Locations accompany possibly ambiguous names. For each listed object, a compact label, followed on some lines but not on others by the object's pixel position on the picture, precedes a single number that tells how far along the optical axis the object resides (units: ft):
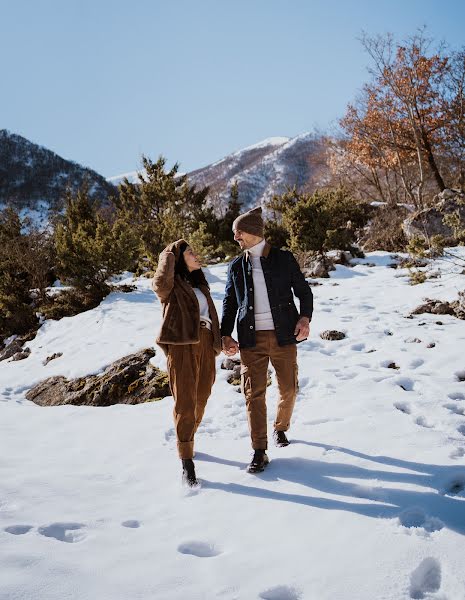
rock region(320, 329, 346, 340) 20.01
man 10.43
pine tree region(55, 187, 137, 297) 34.45
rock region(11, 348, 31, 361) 27.48
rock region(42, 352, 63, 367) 24.87
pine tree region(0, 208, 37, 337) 35.09
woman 10.19
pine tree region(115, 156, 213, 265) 46.37
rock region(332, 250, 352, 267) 40.11
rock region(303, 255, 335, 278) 36.86
